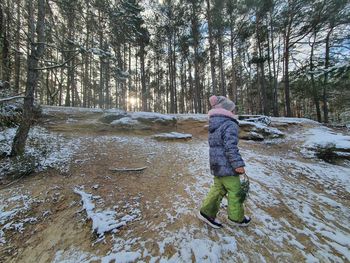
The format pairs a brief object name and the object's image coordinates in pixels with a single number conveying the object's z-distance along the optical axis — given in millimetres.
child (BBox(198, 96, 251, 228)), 2457
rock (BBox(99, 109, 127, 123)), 9062
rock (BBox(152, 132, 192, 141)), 8023
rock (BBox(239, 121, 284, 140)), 8891
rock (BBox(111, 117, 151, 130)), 8746
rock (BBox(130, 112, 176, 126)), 9414
